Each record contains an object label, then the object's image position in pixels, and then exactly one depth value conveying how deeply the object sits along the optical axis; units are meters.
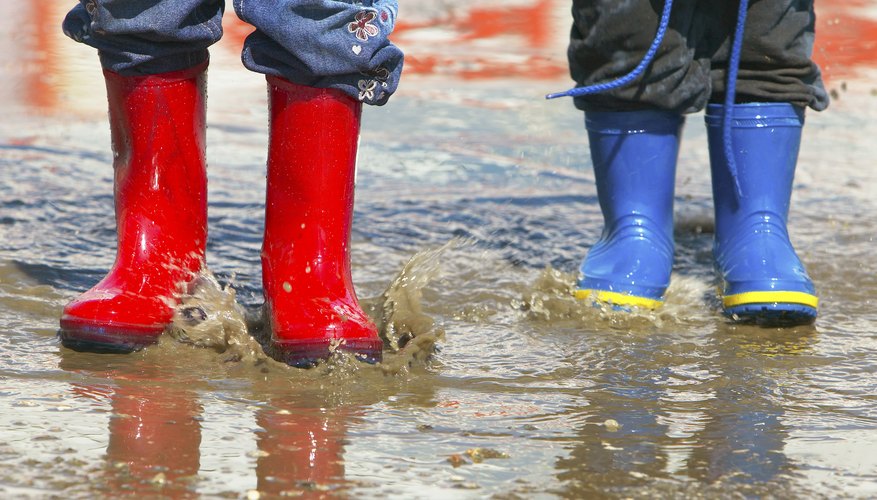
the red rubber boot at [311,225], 5.57
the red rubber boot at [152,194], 5.61
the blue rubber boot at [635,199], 5.80
